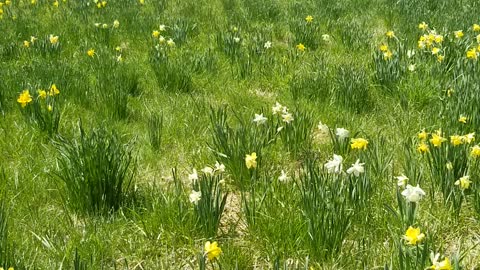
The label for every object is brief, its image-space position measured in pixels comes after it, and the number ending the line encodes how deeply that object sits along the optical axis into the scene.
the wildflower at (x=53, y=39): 5.22
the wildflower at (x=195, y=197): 2.35
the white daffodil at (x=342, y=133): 2.97
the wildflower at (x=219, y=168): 2.56
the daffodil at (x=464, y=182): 2.35
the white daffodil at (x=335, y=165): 2.42
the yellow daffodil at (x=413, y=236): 1.85
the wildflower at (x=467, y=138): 2.55
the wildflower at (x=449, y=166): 2.43
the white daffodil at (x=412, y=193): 2.11
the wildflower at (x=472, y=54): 4.08
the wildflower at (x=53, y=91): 3.71
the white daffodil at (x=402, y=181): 2.25
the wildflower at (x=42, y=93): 3.61
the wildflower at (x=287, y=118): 3.19
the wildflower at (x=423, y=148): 2.56
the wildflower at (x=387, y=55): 4.38
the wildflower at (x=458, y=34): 4.65
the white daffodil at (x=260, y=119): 3.11
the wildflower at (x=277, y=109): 3.31
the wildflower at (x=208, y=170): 2.46
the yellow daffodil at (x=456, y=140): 2.50
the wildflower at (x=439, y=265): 1.70
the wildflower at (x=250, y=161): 2.68
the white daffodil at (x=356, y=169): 2.36
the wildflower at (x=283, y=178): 2.63
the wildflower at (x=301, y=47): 5.16
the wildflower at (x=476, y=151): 2.48
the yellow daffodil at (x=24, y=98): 3.50
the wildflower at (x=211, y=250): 1.92
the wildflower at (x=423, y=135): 2.67
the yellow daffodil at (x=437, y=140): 2.52
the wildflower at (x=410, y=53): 4.58
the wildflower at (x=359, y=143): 2.61
